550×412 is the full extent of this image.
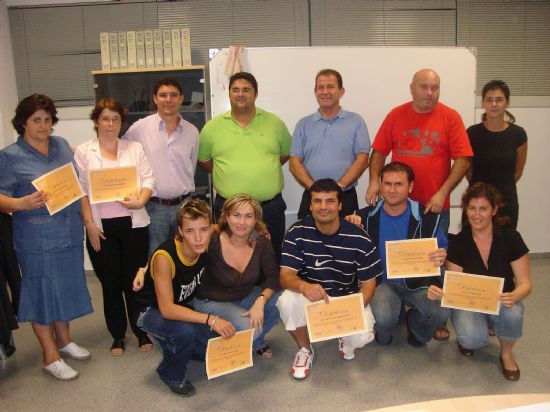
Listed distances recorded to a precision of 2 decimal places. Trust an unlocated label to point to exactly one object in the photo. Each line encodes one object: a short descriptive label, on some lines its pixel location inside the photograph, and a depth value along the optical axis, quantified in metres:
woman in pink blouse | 2.86
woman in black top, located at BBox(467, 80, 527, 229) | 3.29
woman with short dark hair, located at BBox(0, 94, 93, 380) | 2.56
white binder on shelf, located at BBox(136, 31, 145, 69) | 4.29
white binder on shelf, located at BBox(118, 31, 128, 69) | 4.32
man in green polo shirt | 3.18
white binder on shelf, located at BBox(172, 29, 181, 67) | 4.30
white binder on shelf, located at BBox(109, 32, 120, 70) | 4.33
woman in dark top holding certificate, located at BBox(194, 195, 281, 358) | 2.70
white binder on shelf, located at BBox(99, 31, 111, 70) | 4.31
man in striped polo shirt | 2.72
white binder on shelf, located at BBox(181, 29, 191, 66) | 4.30
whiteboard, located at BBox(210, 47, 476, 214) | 3.98
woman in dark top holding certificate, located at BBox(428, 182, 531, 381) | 2.66
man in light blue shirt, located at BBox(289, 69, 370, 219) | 3.23
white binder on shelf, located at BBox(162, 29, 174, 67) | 4.32
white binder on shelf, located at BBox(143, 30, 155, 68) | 4.29
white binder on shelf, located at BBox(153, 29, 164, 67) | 4.29
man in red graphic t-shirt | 3.11
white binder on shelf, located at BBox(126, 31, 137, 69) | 4.29
